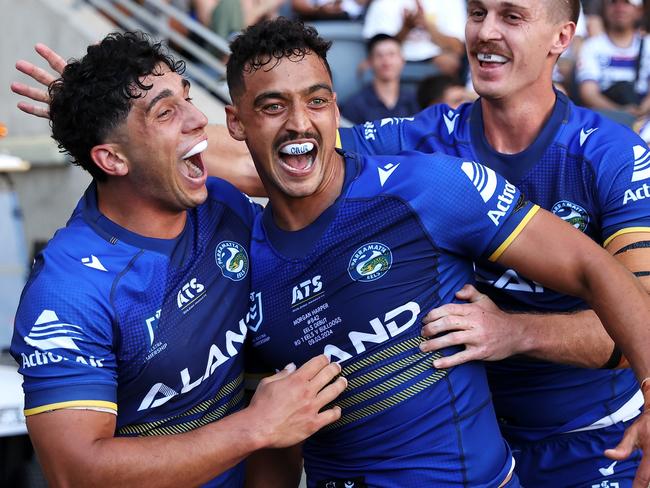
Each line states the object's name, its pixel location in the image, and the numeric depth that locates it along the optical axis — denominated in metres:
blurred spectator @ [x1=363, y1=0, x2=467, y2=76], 8.68
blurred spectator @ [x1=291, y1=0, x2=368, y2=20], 9.02
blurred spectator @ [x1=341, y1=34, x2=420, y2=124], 8.26
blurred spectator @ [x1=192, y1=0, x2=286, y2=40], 8.82
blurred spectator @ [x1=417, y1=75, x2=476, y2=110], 7.75
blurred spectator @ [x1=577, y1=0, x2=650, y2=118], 8.38
